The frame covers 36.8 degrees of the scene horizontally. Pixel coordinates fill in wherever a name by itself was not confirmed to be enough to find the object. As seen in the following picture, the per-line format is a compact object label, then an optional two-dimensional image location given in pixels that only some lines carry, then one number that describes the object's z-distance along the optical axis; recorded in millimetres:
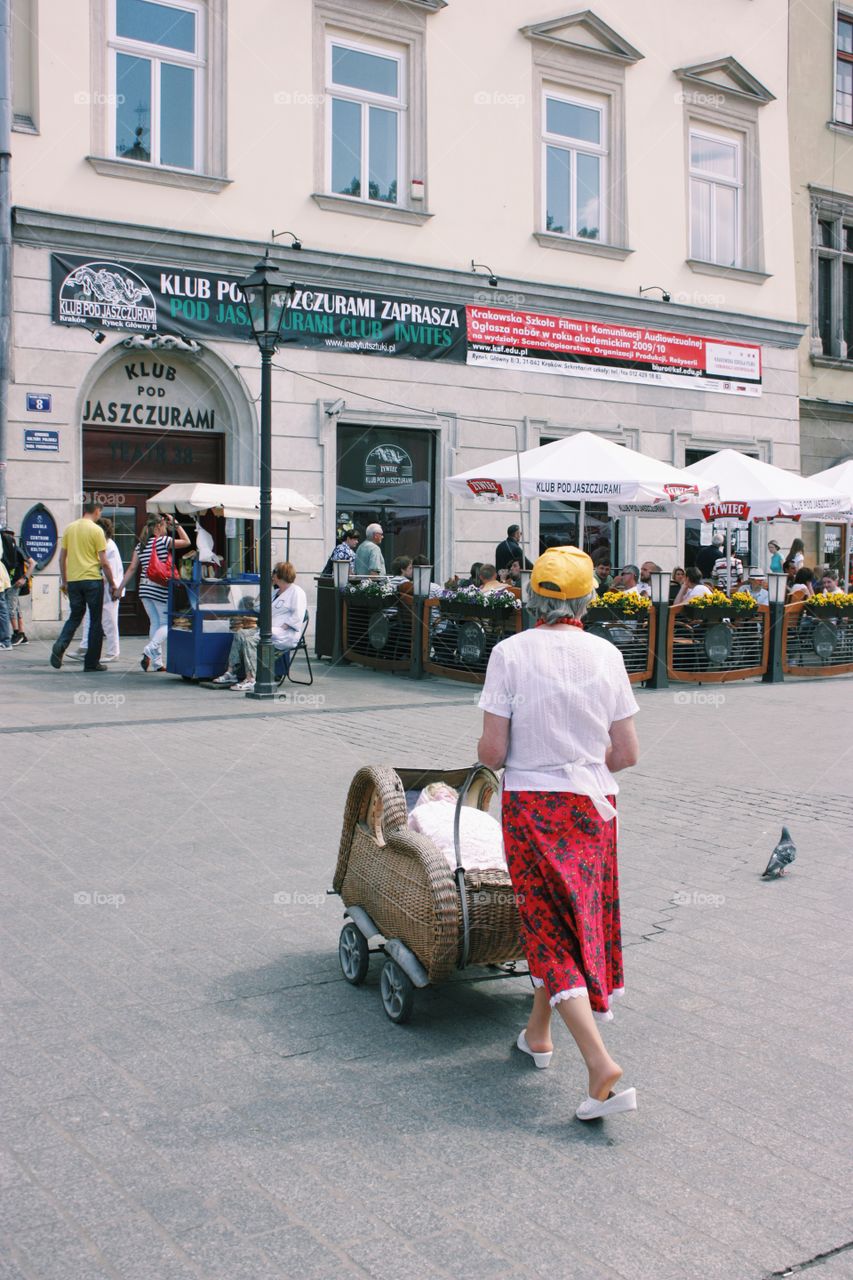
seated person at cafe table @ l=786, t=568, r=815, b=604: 16578
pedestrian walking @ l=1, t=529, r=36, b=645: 16297
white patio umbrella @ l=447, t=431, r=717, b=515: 15078
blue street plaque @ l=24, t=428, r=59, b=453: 16875
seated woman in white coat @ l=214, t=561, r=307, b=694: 13500
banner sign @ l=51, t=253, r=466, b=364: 17281
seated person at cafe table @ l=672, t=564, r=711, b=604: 15547
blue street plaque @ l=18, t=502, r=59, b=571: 16969
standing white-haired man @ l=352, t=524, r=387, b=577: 17078
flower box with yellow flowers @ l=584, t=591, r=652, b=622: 14281
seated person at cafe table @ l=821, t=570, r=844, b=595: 17933
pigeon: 6223
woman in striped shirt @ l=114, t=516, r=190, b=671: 14812
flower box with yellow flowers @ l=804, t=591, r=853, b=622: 16172
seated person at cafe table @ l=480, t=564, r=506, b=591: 14211
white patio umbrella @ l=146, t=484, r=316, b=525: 15070
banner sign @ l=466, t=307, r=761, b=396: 21188
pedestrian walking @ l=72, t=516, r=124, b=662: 15023
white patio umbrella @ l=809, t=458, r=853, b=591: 19234
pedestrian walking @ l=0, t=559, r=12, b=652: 16000
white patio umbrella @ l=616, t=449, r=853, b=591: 16953
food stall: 13711
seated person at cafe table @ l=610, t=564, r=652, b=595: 15559
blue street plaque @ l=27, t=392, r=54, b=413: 16859
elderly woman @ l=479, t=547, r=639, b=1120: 3754
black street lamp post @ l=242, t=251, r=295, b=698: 12578
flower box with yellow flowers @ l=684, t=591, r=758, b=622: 14984
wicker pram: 4168
